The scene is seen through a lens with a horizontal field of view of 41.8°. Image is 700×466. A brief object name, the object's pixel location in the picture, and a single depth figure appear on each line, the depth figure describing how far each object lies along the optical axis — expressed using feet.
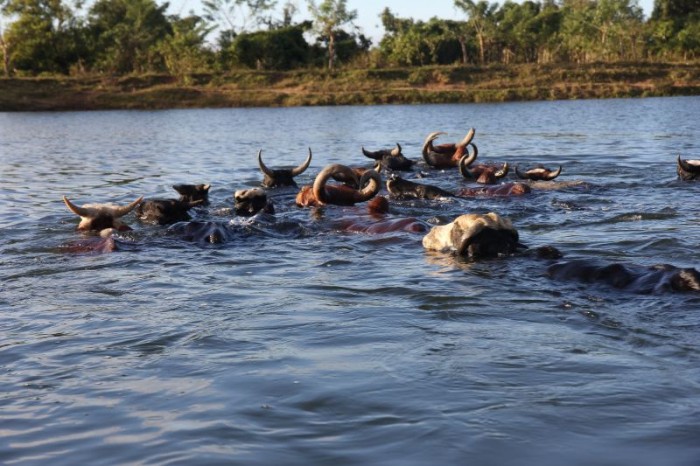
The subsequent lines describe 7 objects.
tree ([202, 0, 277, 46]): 238.48
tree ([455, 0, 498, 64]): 217.36
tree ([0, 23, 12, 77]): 210.38
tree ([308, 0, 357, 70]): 223.30
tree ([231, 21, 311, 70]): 211.20
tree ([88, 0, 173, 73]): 213.05
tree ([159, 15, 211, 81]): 206.69
